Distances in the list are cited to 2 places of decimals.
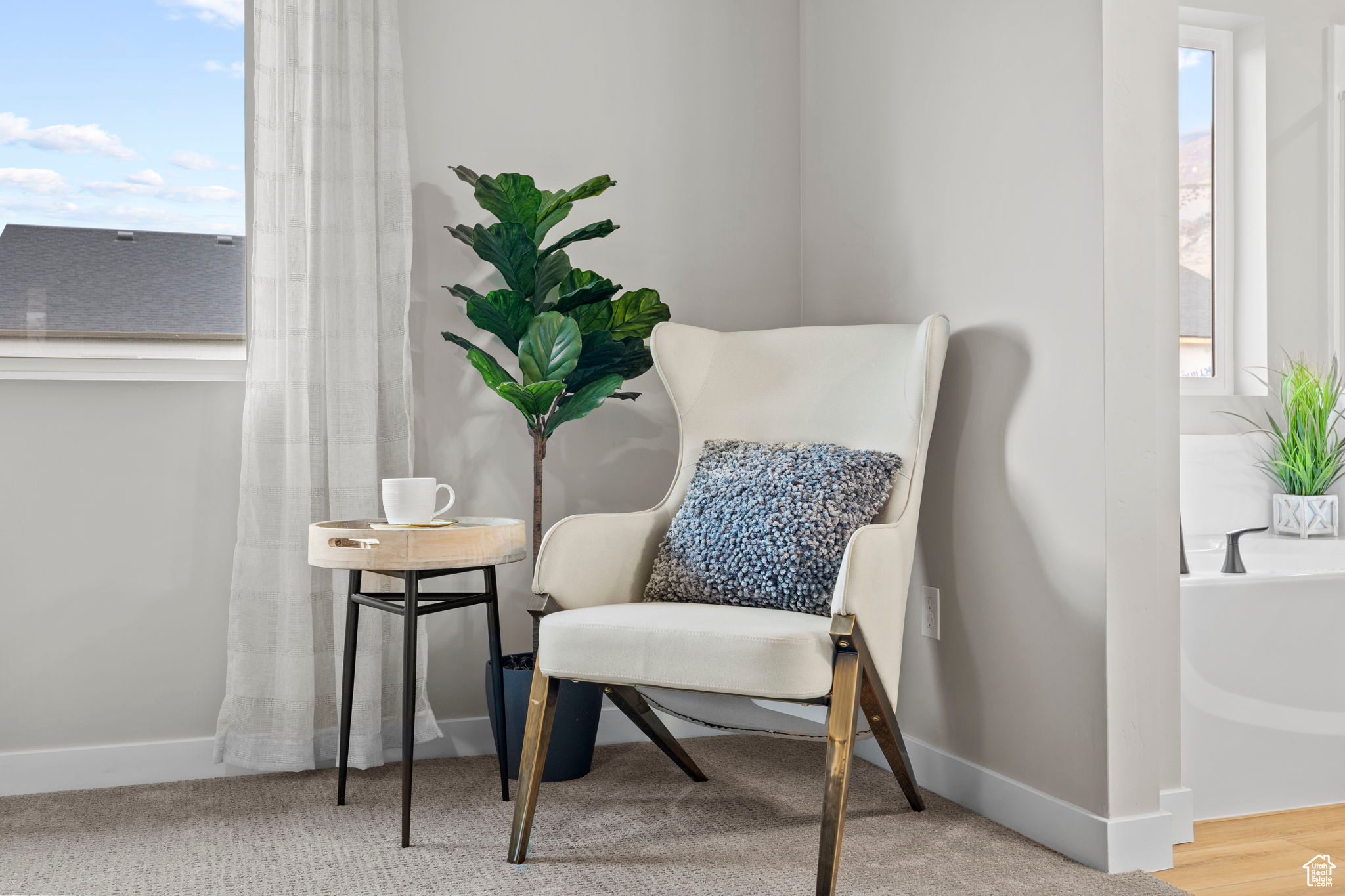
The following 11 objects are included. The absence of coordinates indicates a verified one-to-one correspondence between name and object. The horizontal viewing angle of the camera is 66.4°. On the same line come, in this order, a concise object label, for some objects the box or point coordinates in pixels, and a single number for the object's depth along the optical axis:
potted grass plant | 2.79
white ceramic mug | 2.01
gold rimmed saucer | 1.99
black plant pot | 2.27
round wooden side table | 1.89
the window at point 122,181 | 2.32
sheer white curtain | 2.29
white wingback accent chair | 1.65
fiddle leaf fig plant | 2.19
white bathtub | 2.02
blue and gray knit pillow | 1.95
